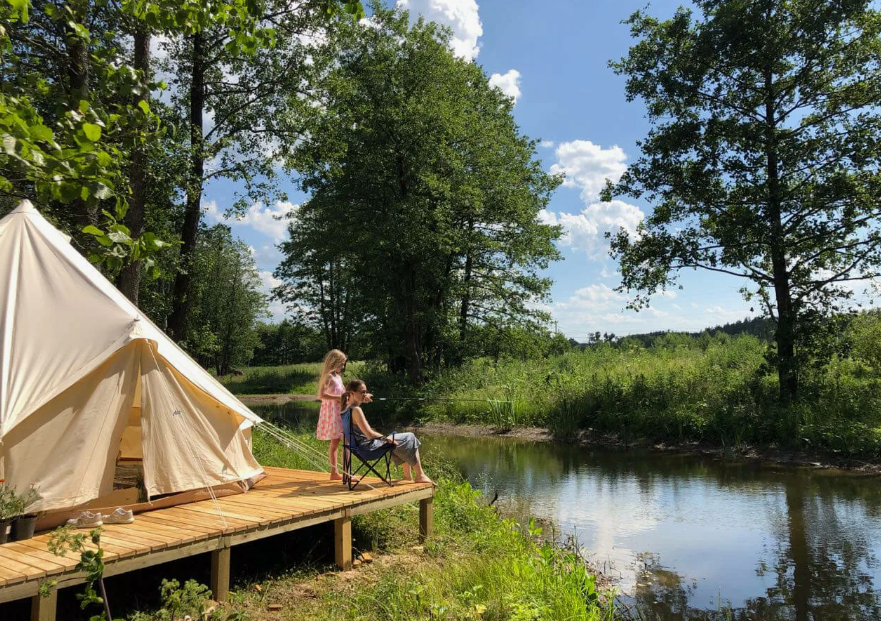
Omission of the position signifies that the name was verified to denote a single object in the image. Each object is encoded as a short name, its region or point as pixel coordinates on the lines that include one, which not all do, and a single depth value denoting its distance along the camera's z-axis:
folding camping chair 6.61
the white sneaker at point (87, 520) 5.24
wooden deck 4.08
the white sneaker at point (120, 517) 5.39
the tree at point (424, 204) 24.16
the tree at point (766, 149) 15.12
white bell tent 5.39
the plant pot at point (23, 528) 4.95
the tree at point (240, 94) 13.47
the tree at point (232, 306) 46.31
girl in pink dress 7.00
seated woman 6.61
